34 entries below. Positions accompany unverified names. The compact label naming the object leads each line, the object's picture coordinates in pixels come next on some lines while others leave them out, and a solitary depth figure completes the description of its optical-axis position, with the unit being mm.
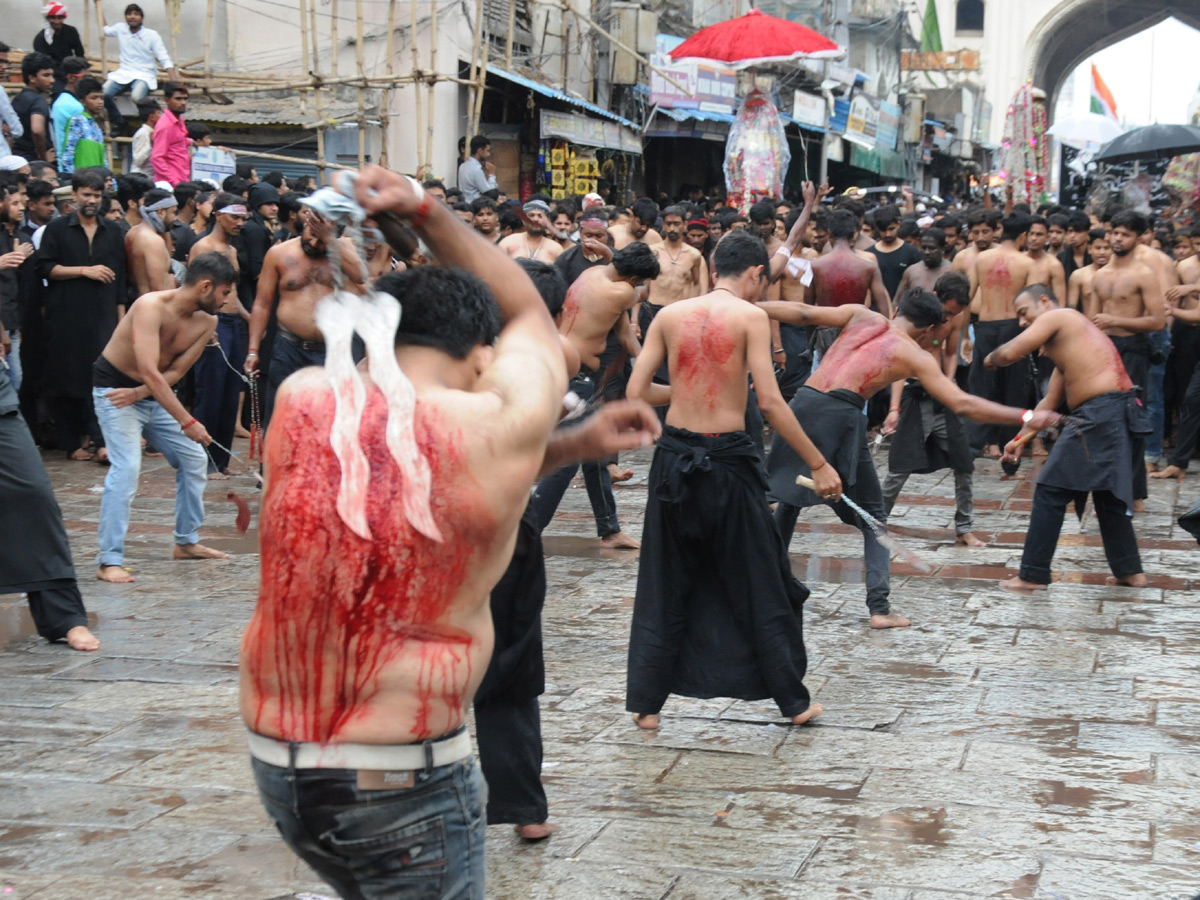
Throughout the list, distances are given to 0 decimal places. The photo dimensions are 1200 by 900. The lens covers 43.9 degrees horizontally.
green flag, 42312
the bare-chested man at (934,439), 8500
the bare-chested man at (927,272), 12047
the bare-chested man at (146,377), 7262
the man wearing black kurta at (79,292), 10719
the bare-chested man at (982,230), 13133
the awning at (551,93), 17855
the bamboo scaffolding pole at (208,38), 16088
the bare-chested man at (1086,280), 11445
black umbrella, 20594
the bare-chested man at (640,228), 13156
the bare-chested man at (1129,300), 10531
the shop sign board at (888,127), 34094
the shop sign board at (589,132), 18531
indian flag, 59500
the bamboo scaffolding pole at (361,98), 15677
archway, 43156
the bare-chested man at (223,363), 10227
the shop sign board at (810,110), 26594
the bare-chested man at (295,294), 8047
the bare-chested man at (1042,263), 12000
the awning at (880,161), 32562
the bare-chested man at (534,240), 11398
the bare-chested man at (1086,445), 7461
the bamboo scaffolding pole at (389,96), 15859
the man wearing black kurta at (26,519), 5863
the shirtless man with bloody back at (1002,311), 12016
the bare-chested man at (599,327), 8234
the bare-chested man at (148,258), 10734
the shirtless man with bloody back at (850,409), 6727
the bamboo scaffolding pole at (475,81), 16188
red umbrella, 17266
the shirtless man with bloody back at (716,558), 5129
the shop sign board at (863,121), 30953
